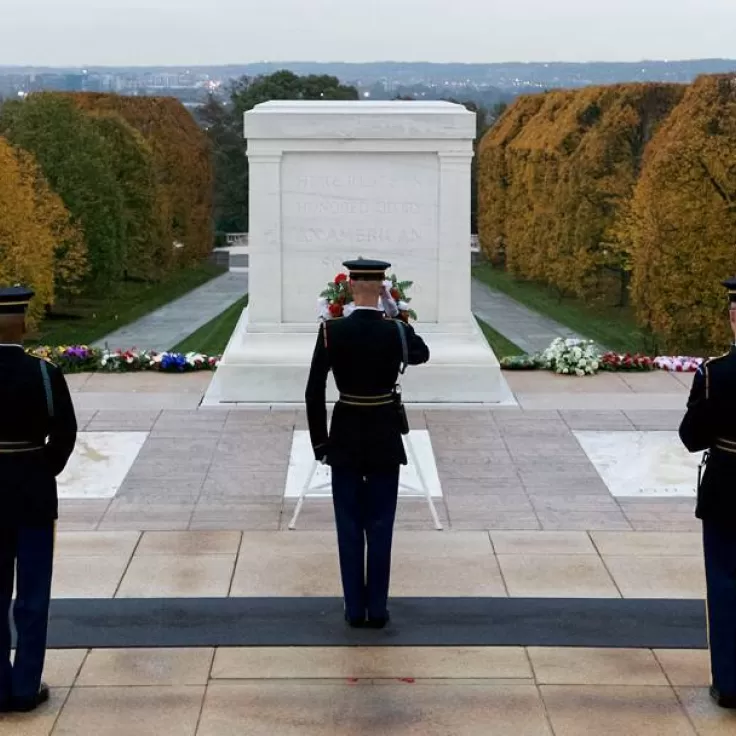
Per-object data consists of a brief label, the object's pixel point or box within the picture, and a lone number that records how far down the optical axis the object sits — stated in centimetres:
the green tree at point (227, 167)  6344
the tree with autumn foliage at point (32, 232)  2472
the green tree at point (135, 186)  3638
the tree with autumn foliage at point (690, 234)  2267
